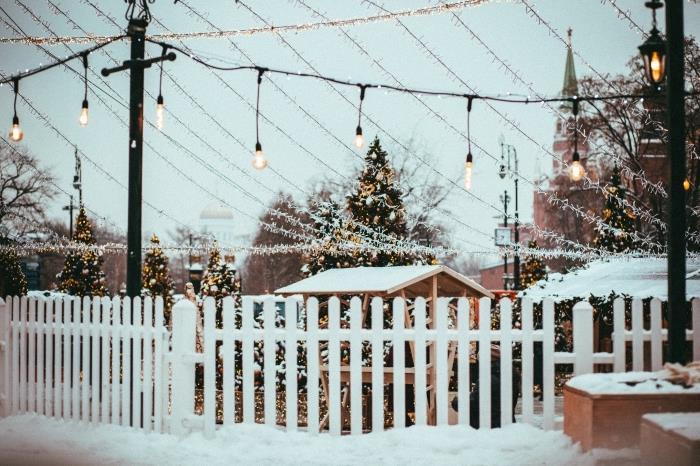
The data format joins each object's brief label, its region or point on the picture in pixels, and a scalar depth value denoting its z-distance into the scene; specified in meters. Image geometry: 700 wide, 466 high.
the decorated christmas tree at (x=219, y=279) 32.69
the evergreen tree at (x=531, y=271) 38.66
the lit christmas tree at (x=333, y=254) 21.25
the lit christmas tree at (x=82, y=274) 35.22
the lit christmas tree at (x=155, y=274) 43.34
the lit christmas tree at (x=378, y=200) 22.70
